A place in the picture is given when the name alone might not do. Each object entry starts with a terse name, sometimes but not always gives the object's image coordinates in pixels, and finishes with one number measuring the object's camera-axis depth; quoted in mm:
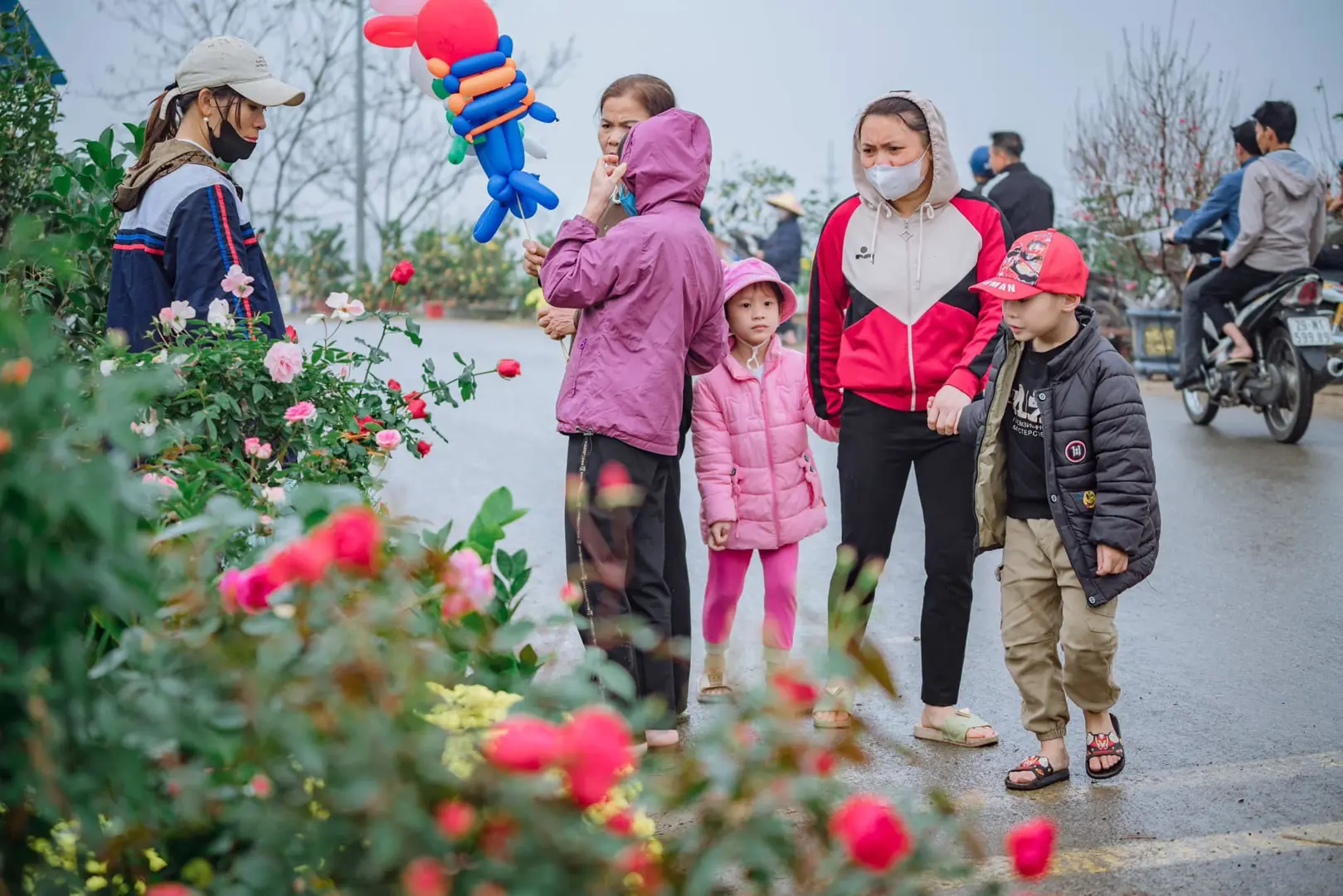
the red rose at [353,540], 4129
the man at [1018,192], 12570
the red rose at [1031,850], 4491
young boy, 7104
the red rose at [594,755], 3737
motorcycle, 11857
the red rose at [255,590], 4618
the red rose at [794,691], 4333
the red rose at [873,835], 3979
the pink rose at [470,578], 4901
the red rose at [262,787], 4223
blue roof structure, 8482
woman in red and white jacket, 7502
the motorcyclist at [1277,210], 12019
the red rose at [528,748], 3724
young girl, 7859
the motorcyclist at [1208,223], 12466
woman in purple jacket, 7254
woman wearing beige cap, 7237
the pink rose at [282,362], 6917
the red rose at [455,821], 3690
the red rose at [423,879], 3597
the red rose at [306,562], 4035
